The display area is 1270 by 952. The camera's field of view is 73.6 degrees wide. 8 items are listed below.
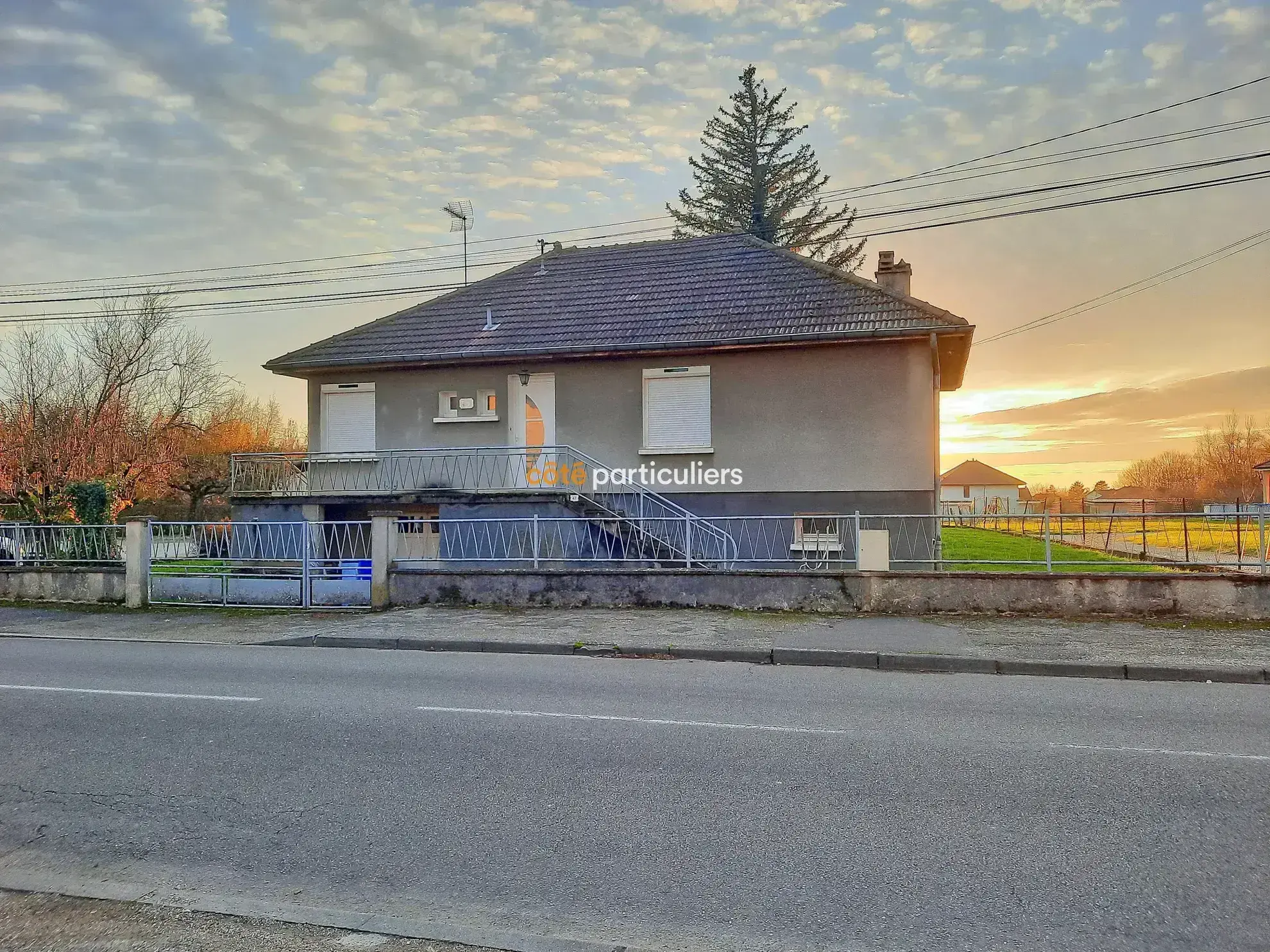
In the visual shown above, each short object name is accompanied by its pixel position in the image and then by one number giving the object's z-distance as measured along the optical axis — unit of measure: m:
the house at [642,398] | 17.14
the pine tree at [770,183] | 37.66
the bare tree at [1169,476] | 76.62
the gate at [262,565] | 14.22
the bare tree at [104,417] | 27.48
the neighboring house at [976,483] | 103.69
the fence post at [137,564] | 15.05
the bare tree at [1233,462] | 65.69
